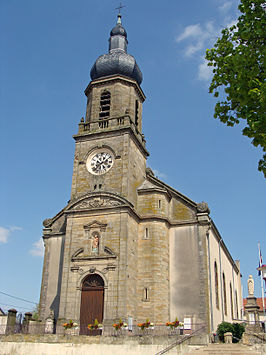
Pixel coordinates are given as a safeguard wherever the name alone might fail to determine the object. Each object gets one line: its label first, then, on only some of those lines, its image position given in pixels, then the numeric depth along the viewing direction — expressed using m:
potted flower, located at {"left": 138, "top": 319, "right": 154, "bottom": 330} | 20.79
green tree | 10.13
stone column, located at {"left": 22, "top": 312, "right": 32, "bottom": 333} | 23.04
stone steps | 18.22
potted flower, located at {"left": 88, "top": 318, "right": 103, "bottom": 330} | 21.75
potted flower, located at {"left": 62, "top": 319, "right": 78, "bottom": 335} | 22.08
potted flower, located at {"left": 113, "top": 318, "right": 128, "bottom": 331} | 20.75
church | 24.14
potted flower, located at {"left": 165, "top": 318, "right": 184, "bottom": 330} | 21.25
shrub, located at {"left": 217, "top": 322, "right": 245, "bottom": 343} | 22.94
